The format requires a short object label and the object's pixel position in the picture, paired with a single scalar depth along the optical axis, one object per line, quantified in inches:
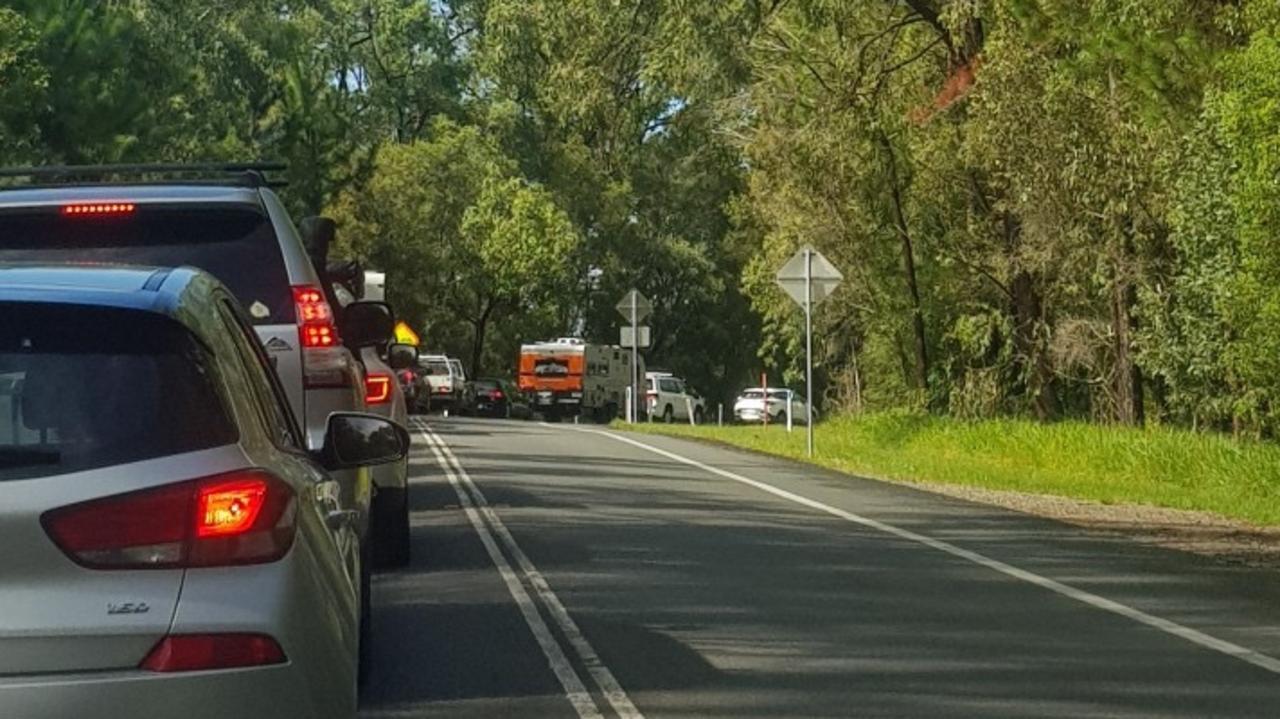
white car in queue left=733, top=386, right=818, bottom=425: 2851.9
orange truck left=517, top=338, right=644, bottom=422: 2765.7
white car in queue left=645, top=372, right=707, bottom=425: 2790.4
